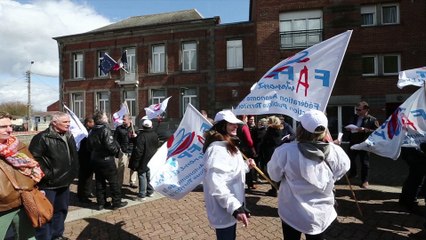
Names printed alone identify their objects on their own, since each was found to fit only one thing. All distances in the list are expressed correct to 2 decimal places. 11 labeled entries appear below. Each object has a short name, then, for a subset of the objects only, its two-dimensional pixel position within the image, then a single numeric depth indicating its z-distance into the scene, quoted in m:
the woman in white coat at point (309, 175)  2.97
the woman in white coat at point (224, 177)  3.00
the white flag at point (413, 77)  6.00
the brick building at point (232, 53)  18.53
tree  65.94
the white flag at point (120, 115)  10.15
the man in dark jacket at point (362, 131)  7.33
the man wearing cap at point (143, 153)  7.24
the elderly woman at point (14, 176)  3.17
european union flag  22.38
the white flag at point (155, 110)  10.23
